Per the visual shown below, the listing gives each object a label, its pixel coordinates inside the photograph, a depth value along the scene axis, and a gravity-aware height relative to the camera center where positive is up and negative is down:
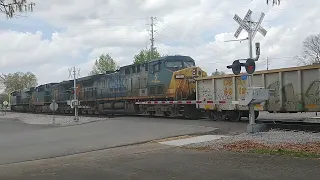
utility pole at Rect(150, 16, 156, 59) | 77.01 +12.68
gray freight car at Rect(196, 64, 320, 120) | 15.51 +0.30
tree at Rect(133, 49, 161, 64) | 82.12 +10.26
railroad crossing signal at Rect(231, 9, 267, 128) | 14.15 +2.63
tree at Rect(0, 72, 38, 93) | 113.31 +6.17
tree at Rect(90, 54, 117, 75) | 94.75 +9.26
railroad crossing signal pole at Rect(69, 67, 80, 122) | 27.32 -0.33
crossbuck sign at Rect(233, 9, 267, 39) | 14.23 +2.86
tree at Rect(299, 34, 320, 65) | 73.11 +10.27
